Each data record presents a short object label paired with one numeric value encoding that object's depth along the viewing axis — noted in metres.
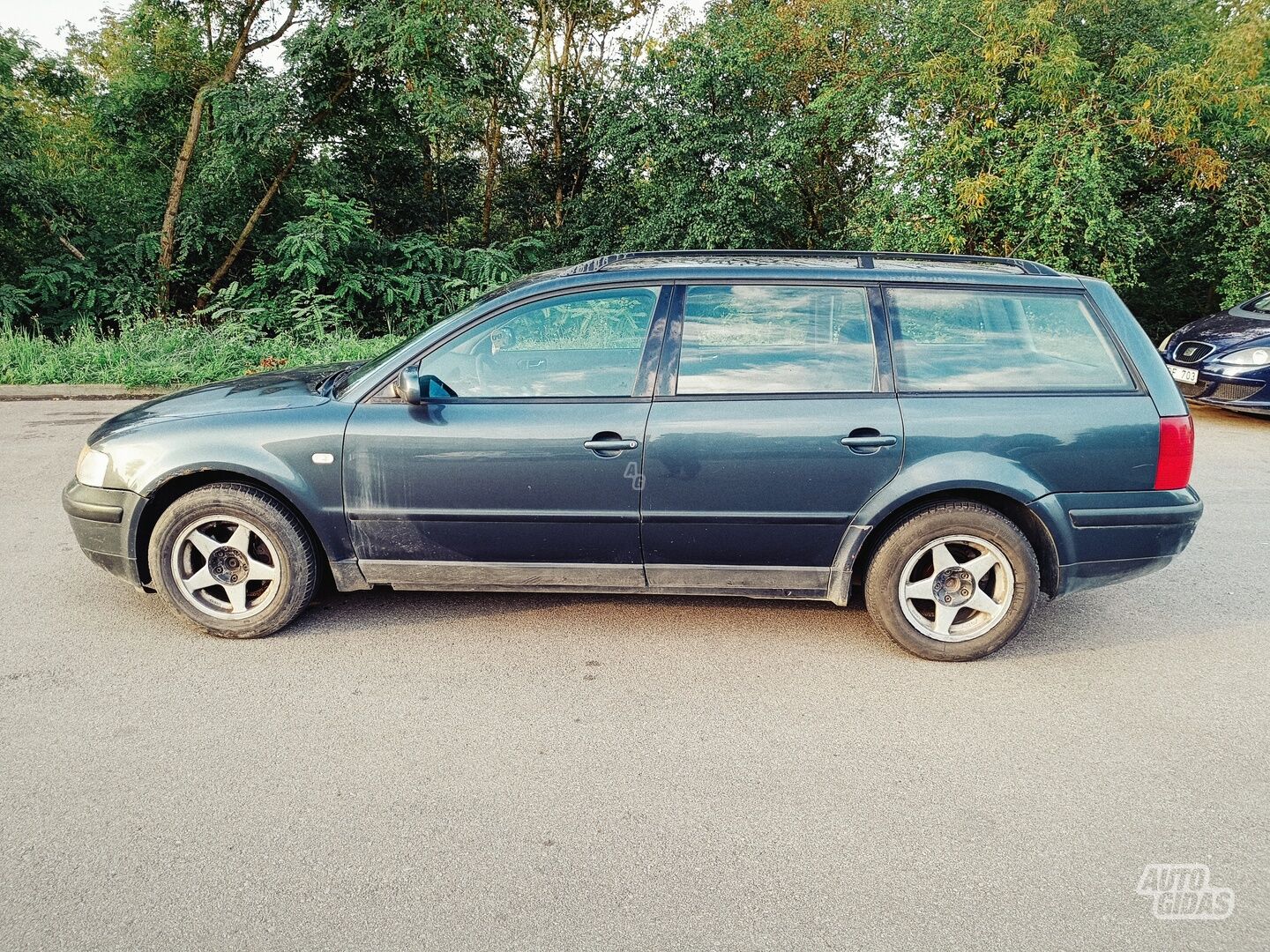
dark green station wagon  3.87
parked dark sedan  9.43
